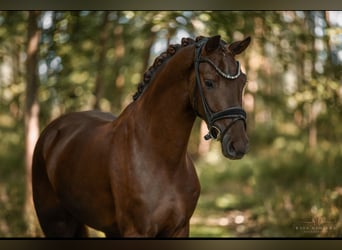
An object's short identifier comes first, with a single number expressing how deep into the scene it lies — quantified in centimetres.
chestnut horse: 564
